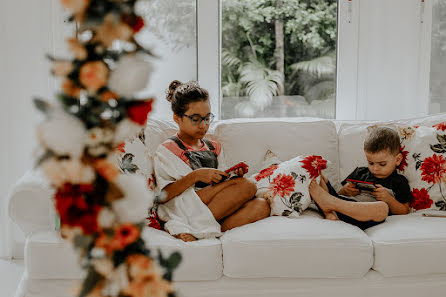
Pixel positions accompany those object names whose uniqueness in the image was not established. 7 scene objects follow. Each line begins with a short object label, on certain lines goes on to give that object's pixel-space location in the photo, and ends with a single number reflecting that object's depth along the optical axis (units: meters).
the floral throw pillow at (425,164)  2.49
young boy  2.35
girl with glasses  2.28
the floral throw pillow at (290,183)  2.41
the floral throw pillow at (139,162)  2.34
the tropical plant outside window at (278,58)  3.31
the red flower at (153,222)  2.30
